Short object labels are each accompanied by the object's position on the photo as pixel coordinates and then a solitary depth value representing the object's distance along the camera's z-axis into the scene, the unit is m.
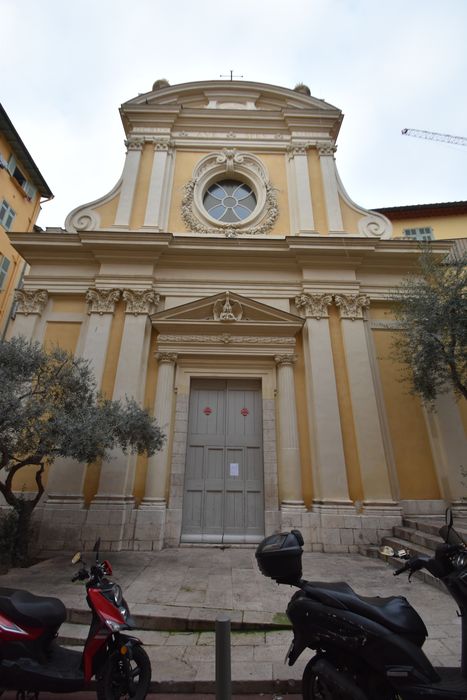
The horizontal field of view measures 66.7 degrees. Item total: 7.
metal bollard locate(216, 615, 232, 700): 2.28
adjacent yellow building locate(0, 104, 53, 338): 14.02
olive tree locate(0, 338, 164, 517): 5.62
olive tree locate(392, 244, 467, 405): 7.11
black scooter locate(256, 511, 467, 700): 2.24
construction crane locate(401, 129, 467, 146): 36.10
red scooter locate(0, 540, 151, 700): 2.72
